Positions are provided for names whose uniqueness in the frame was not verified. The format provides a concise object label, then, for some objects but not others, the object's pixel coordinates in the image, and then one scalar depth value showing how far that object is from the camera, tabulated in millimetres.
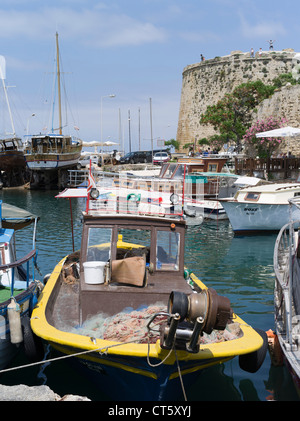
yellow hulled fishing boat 5344
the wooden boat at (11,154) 46131
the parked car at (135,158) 54291
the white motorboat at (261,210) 20656
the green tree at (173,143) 61694
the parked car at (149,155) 54250
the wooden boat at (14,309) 7324
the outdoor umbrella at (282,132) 28259
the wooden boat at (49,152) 42438
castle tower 52562
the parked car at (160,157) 50919
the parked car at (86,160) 57512
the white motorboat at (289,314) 6504
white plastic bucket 7648
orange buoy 7758
